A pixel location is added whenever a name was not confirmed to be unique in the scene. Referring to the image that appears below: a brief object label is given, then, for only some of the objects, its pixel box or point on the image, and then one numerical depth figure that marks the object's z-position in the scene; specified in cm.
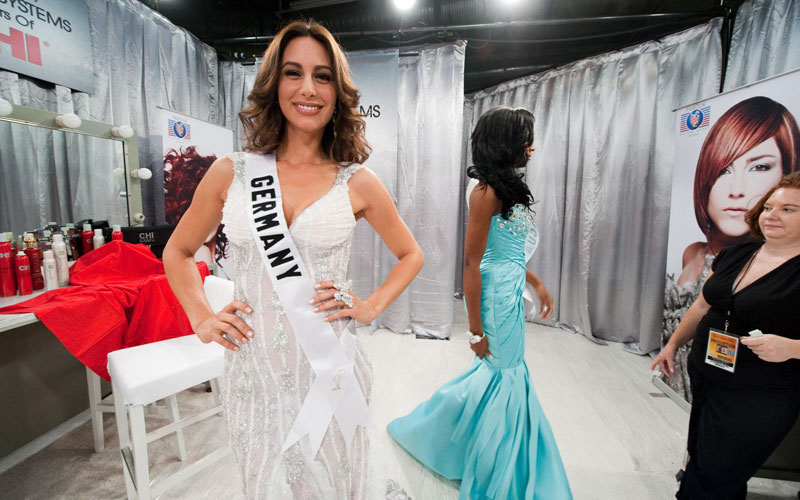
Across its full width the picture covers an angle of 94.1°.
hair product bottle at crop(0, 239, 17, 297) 162
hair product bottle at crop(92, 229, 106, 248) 207
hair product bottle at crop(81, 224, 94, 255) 207
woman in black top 120
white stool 137
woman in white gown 86
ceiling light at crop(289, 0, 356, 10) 323
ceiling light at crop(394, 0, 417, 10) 284
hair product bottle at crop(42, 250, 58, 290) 172
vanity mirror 195
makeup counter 176
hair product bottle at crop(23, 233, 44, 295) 173
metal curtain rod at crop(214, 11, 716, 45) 291
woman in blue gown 141
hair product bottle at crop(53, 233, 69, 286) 179
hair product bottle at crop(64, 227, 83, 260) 202
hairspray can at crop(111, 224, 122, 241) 213
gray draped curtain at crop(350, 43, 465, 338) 335
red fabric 159
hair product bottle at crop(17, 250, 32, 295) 166
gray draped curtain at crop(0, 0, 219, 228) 216
